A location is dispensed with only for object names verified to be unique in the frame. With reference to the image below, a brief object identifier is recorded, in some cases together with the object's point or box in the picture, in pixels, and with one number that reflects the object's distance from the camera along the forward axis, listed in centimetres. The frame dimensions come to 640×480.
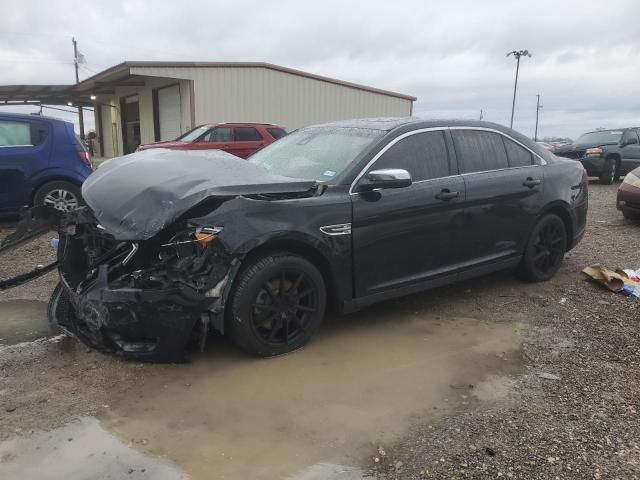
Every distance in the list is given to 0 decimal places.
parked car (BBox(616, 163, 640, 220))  849
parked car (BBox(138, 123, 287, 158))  1352
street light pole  4597
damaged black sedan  334
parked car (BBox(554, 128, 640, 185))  1468
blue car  741
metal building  1970
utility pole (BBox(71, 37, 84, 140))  3423
